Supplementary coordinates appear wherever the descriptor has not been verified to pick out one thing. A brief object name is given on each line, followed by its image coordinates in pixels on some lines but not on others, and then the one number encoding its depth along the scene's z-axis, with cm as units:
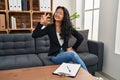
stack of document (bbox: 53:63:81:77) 124
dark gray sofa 212
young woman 188
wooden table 118
